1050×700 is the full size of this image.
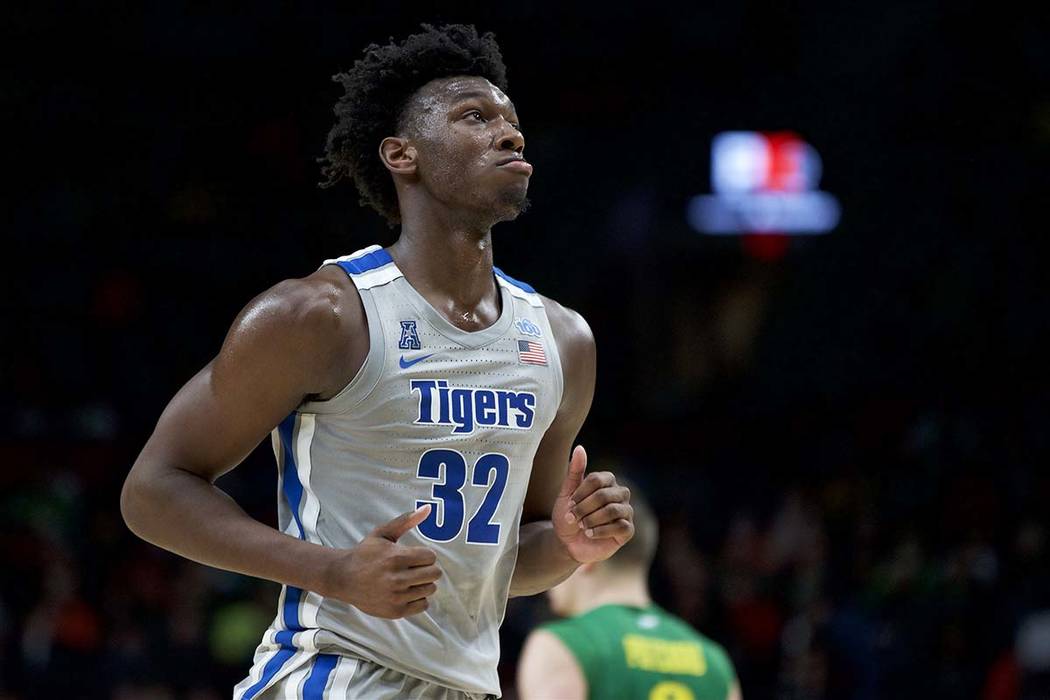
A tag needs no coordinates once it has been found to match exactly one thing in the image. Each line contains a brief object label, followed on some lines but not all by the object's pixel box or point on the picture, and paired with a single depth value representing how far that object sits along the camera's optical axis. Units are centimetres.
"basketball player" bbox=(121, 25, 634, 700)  621
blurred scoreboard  3225
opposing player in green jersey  953
